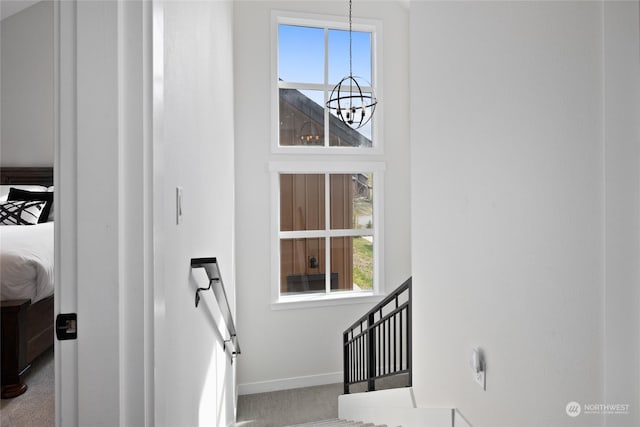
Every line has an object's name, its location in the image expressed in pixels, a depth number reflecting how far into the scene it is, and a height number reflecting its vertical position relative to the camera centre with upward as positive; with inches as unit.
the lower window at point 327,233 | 174.9 -9.6
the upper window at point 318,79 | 172.6 +62.6
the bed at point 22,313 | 64.3 -17.9
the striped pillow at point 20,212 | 92.3 +0.4
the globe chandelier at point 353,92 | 175.8 +57.7
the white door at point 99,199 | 28.6 +1.1
